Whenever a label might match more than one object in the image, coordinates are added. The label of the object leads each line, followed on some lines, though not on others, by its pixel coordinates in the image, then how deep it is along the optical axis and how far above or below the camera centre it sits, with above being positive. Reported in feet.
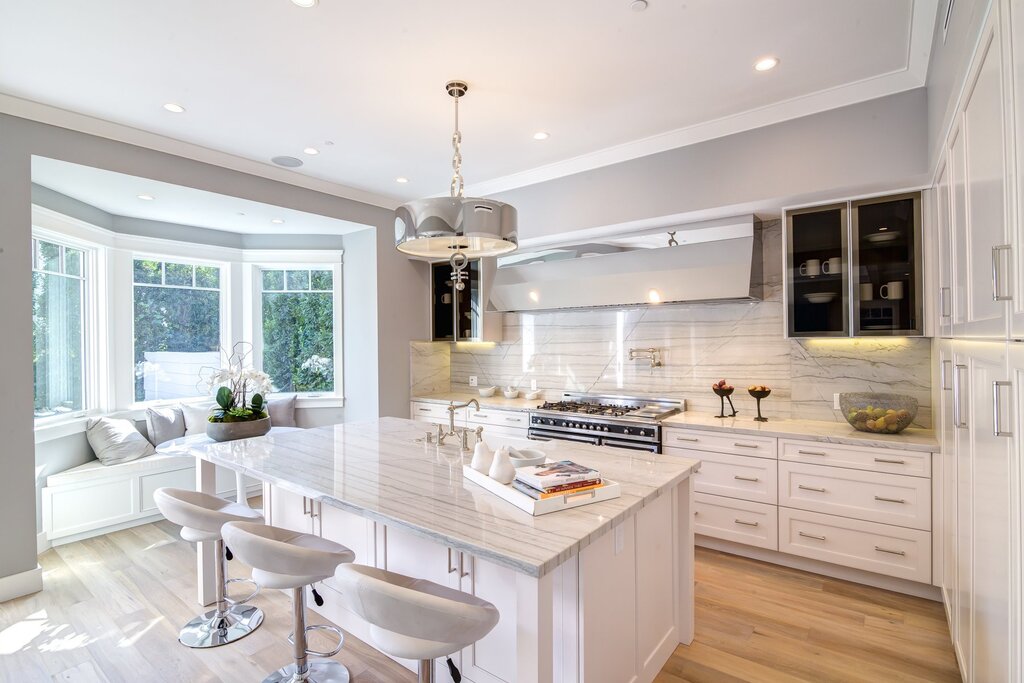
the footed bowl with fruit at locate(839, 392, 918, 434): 9.41 -1.50
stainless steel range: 11.71 -2.09
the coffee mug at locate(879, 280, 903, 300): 9.48 +0.87
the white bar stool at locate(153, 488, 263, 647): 7.10 -2.94
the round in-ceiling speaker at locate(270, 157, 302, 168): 12.71 +4.71
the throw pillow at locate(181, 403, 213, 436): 14.84 -2.33
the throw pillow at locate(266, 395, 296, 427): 16.31 -2.37
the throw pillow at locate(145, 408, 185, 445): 14.32 -2.43
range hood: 11.18 +1.73
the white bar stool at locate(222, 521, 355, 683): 5.61 -2.71
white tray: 5.36 -1.81
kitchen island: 4.65 -2.54
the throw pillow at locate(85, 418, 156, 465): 13.02 -2.64
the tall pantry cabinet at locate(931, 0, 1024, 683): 3.80 -0.12
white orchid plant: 10.82 -1.17
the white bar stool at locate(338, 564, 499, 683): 4.23 -2.45
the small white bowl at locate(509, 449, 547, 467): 6.82 -1.68
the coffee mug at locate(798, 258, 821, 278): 10.37 +1.44
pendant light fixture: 6.73 +1.66
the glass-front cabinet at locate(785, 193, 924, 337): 9.40 +1.35
